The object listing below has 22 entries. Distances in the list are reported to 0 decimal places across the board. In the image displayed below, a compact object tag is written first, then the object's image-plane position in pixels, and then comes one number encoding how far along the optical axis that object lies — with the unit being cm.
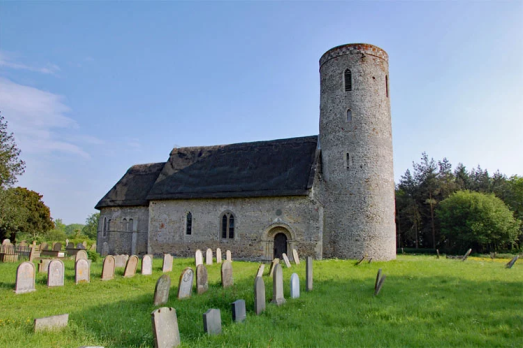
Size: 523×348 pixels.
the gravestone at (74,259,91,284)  1232
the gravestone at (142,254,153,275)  1469
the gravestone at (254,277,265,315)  791
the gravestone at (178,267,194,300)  934
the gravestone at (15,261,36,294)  1054
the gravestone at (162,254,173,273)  1580
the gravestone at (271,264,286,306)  891
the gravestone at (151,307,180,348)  546
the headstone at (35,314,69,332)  610
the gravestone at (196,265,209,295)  1009
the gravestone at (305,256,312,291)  1077
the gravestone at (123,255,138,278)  1395
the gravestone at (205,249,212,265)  1833
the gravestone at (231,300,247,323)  716
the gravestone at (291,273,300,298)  974
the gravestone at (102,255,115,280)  1306
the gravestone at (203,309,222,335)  625
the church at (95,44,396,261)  2048
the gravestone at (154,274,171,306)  852
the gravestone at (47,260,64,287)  1144
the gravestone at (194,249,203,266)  1694
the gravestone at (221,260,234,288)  1104
